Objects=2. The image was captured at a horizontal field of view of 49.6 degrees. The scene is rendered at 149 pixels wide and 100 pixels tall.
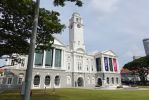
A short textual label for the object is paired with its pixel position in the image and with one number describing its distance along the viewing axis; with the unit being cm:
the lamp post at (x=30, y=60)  558
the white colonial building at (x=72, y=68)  4584
